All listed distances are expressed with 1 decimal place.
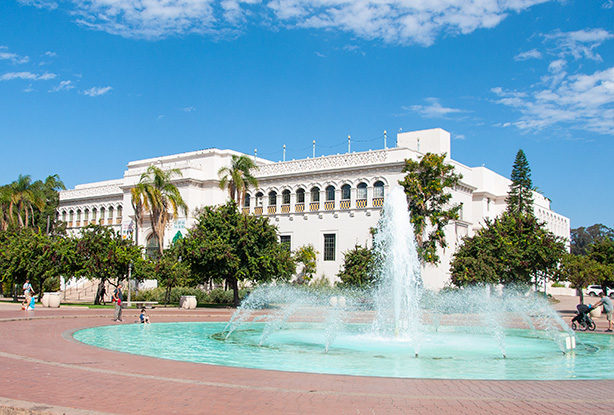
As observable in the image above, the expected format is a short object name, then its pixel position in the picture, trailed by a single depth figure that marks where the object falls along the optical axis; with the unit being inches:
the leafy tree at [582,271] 1365.7
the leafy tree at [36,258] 1331.2
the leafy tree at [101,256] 1330.0
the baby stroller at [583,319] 835.4
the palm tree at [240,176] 1781.5
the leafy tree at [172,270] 1449.3
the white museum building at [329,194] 1827.0
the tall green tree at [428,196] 1625.2
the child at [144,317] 860.0
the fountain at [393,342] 470.9
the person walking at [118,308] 892.6
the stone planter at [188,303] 1314.0
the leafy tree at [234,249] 1378.0
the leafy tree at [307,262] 1840.2
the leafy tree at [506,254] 1504.7
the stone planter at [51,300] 1170.6
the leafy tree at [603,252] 1647.4
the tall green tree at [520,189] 2292.9
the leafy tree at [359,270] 1563.7
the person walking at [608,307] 856.3
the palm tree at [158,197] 1792.6
